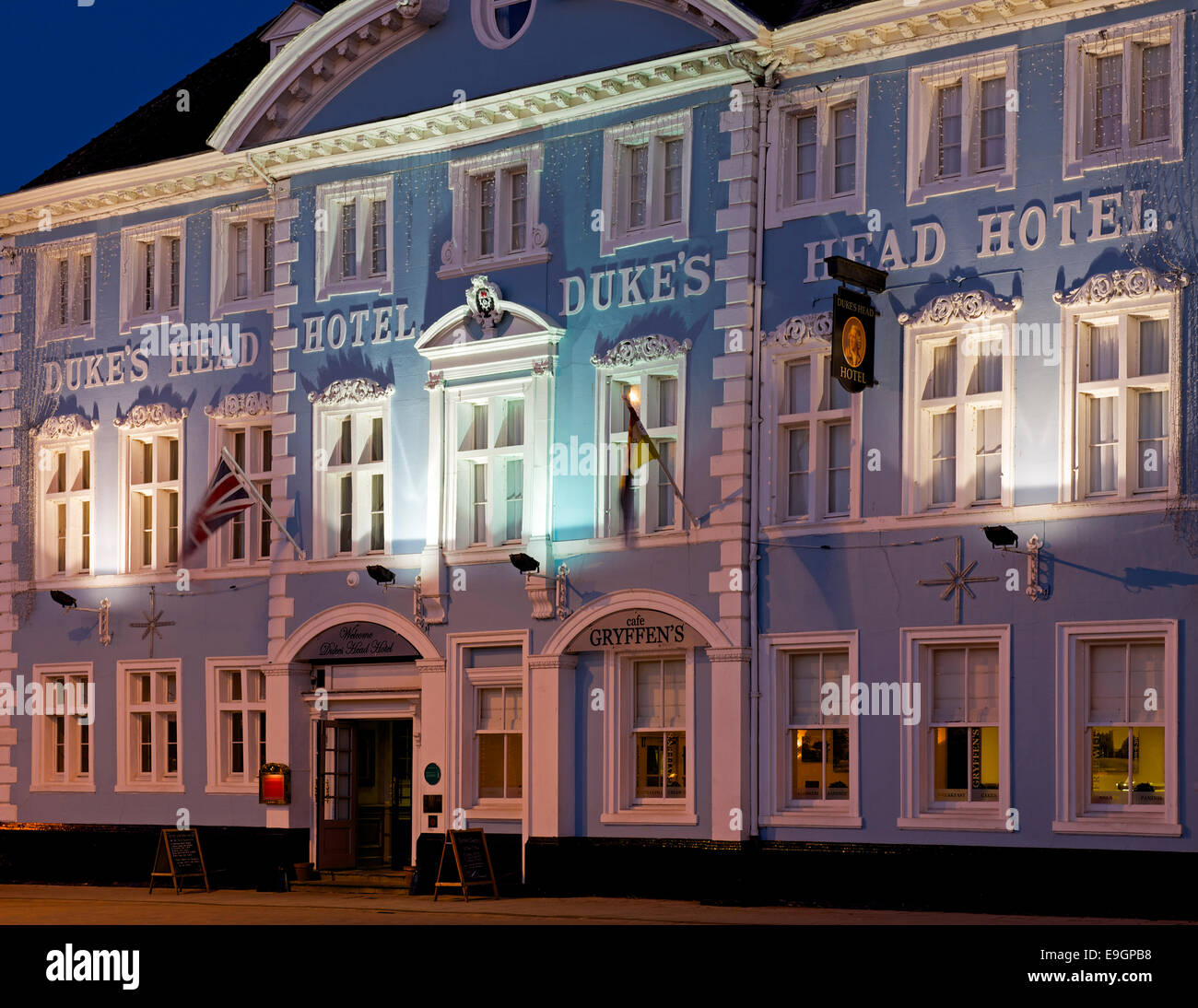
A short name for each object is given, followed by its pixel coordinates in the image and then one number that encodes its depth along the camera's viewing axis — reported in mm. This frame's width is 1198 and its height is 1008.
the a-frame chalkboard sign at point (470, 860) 29609
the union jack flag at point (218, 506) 31547
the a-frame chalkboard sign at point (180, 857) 32094
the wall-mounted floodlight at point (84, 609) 35472
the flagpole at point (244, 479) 31797
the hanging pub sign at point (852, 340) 27094
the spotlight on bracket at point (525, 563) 30375
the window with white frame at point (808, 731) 28016
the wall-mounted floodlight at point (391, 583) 31750
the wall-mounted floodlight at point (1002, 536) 26250
